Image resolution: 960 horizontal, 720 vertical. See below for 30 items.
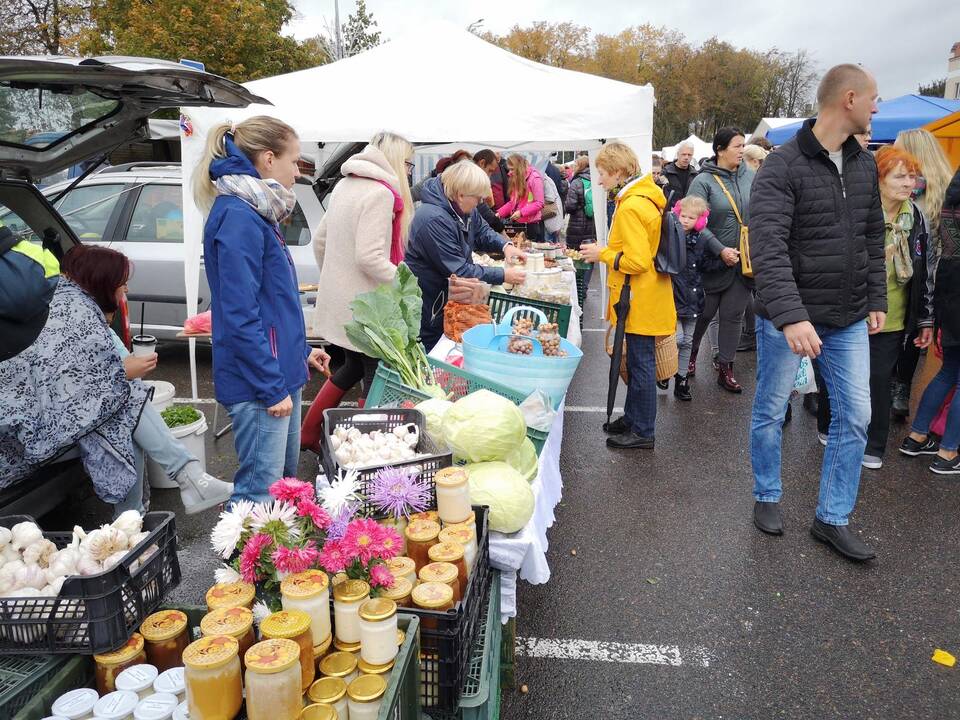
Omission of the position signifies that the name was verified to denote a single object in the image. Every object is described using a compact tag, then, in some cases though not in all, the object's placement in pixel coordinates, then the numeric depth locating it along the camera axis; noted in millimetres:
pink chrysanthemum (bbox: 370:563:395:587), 1585
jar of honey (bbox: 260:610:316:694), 1359
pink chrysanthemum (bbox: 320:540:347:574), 1533
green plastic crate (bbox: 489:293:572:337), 4266
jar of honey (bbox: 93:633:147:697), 1495
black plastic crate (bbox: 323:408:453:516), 2188
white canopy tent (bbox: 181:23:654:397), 5738
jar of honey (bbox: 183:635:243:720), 1269
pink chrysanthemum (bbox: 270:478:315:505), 1646
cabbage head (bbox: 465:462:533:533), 2236
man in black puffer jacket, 3084
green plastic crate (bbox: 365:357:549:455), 2979
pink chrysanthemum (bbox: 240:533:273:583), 1554
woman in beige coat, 3697
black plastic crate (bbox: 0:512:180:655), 1505
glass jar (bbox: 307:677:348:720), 1375
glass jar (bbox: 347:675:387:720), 1361
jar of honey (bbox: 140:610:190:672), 1569
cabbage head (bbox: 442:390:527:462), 2430
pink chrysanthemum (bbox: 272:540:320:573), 1510
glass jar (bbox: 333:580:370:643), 1525
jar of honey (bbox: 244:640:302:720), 1248
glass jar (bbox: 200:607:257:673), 1401
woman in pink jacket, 9758
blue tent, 11000
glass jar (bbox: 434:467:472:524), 1998
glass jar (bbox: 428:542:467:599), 1790
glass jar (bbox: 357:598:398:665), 1447
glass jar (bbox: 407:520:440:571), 1897
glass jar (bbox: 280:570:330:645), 1451
